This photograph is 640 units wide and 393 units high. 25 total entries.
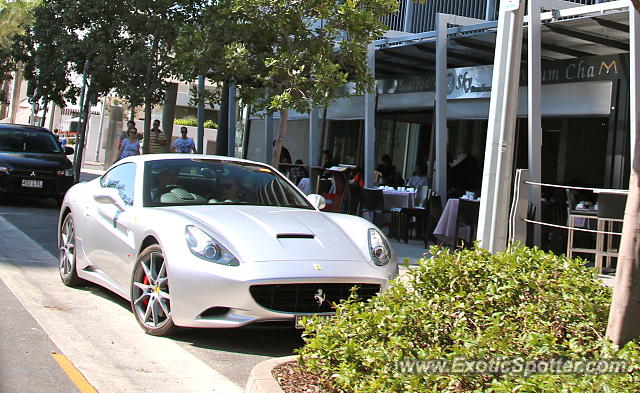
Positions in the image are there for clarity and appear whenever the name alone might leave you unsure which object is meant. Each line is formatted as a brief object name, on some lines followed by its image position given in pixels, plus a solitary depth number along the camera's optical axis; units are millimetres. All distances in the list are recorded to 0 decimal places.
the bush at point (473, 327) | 4188
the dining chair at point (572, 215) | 11543
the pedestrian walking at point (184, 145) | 21531
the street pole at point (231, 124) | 19375
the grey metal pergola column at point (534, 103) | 13422
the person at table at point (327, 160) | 21016
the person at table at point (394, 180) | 19681
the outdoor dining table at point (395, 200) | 16453
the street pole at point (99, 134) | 46100
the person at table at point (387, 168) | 20125
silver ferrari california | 6121
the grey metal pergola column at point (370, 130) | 17891
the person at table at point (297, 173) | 20719
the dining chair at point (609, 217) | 11516
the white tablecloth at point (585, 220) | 12495
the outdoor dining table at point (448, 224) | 13781
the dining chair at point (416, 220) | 15477
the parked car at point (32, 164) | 16875
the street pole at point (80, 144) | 25578
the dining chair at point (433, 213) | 14461
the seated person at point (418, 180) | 18172
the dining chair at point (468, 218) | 13024
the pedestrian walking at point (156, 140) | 23484
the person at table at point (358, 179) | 16766
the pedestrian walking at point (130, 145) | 20859
